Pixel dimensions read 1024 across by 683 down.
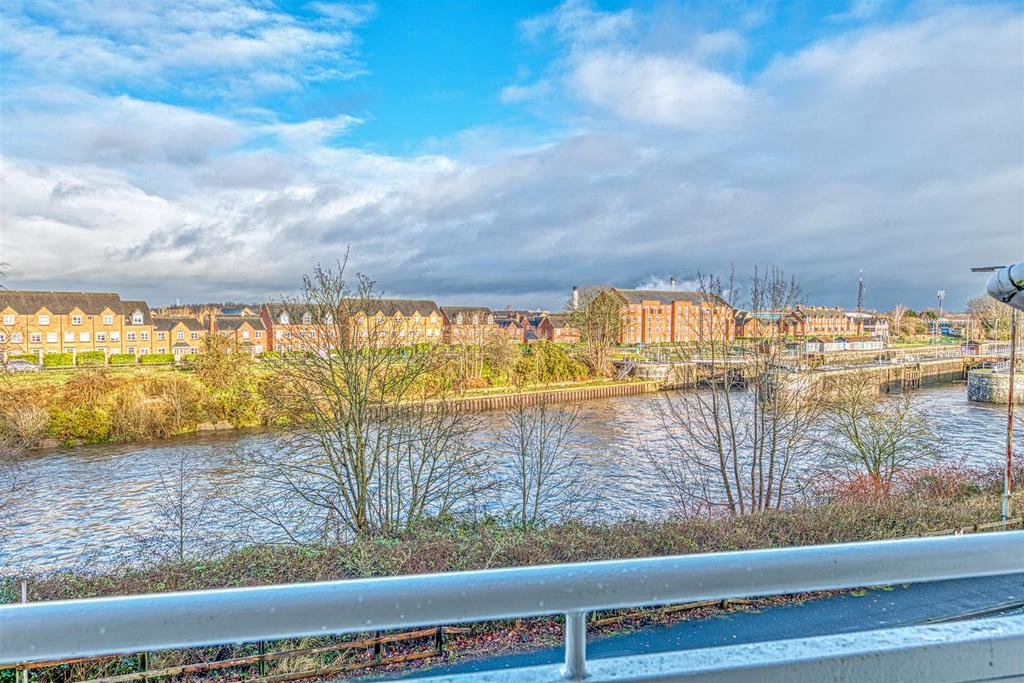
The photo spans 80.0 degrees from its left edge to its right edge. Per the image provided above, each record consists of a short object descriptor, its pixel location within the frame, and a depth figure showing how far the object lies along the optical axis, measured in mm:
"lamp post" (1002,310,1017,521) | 10925
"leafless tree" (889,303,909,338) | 97600
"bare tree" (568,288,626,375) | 45406
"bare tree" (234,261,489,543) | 12711
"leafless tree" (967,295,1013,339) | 68438
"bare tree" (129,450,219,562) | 12148
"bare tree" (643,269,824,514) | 14031
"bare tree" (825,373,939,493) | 15680
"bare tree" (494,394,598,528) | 13934
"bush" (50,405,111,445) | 23281
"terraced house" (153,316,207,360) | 50562
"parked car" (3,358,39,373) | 34319
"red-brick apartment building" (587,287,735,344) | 68750
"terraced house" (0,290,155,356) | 43031
